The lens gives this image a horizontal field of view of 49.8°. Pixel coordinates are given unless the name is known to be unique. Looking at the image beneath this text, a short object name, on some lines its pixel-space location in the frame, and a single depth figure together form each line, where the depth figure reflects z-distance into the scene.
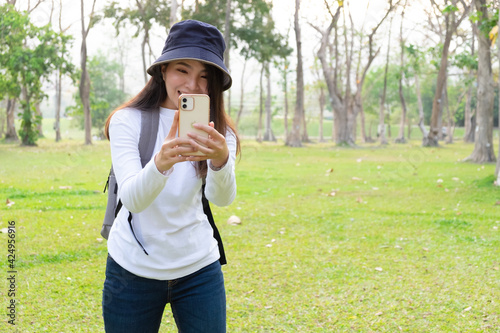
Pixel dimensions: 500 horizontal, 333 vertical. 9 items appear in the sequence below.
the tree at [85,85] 28.30
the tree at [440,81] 25.28
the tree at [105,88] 50.69
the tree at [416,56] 24.27
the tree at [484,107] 16.09
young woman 1.95
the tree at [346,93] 26.97
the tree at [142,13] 27.41
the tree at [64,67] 23.69
